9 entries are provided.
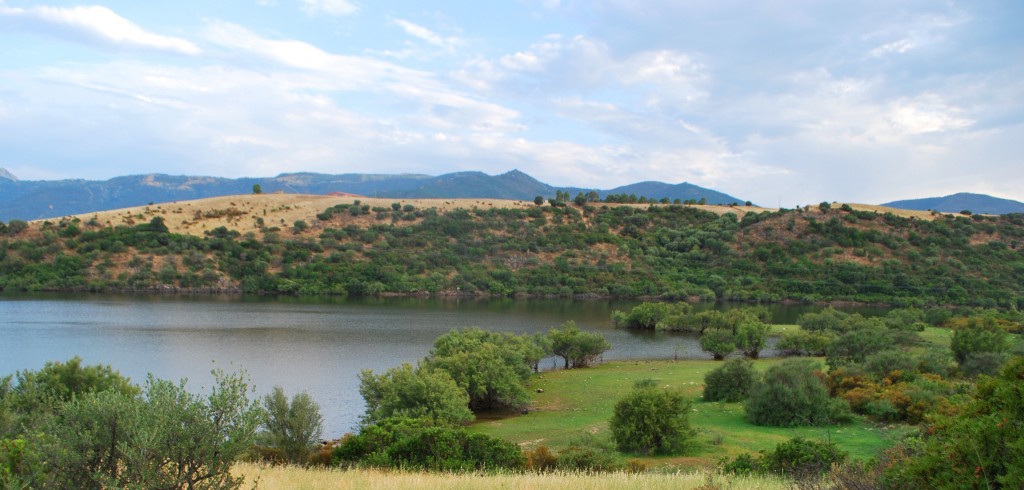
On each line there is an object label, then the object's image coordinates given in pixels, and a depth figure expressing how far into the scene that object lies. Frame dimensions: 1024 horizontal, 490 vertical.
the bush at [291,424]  20.44
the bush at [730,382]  27.45
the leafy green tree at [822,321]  51.16
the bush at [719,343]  44.53
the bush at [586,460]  14.92
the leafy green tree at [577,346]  41.97
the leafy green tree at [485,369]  29.25
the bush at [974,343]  31.10
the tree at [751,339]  45.81
